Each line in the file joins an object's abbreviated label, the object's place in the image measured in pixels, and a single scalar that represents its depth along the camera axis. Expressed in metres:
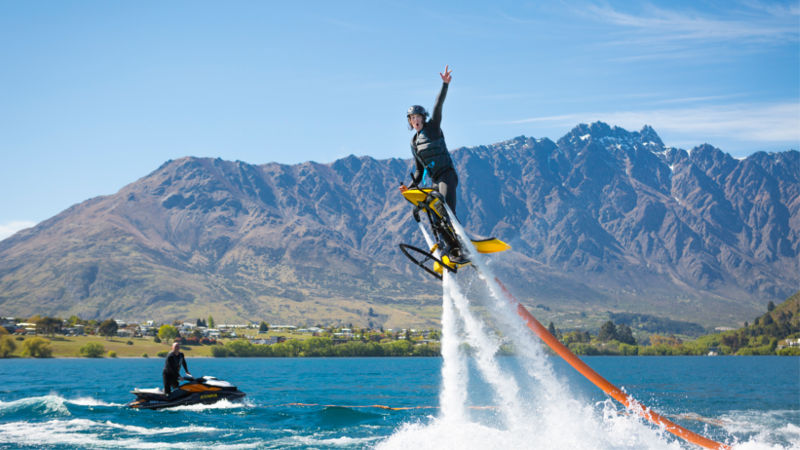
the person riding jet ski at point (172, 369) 46.75
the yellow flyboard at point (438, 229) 20.19
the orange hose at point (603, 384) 21.38
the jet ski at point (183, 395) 50.25
